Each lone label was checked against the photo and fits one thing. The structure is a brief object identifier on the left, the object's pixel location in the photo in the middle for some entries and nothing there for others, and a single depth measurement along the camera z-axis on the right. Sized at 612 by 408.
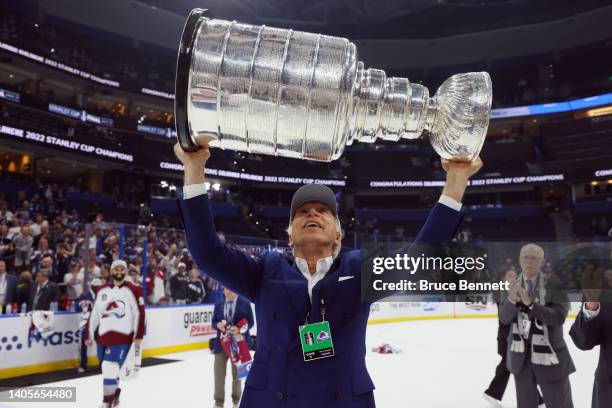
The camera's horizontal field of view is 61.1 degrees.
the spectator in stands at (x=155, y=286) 9.76
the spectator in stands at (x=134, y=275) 8.81
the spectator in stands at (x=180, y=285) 10.34
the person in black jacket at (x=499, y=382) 5.65
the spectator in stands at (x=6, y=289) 7.78
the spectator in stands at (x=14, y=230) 10.21
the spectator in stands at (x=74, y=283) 8.77
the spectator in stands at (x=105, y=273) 8.30
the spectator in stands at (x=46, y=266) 8.45
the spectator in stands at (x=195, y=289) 10.75
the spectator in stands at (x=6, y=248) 9.16
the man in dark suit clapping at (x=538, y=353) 3.45
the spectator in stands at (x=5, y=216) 11.52
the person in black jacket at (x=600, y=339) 2.75
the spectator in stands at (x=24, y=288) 8.01
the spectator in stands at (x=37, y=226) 10.62
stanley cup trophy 1.25
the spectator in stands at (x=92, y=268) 8.66
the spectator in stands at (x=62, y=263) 9.08
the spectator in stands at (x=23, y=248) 9.20
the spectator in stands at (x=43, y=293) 8.02
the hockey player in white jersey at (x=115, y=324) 5.39
